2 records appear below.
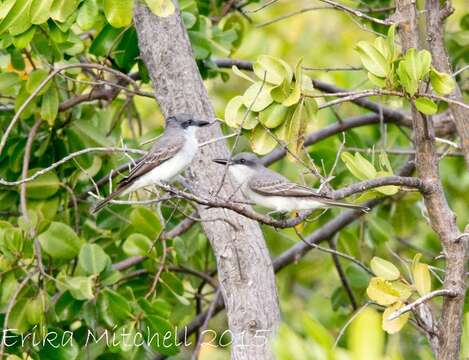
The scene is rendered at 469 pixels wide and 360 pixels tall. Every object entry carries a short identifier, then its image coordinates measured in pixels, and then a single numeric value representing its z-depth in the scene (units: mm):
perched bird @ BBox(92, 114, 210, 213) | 9273
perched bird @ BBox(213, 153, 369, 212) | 9289
